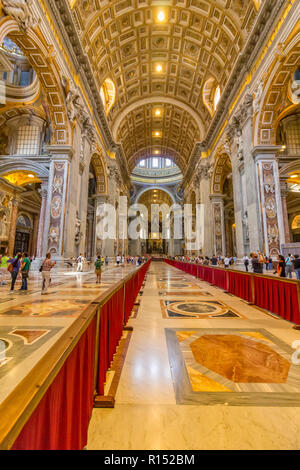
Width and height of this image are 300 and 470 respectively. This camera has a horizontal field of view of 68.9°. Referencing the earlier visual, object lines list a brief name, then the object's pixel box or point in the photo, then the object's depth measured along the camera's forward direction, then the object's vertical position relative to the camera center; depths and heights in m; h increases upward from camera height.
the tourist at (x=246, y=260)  11.06 -0.15
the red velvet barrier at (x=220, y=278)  7.50 -0.77
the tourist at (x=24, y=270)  5.94 -0.37
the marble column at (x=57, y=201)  11.28 +2.95
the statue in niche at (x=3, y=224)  15.90 +2.36
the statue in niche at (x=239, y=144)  13.21 +6.93
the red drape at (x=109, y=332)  1.91 -0.83
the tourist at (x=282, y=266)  6.34 -0.25
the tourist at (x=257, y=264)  6.33 -0.20
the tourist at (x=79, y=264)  10.91 -0.39
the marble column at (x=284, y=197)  13.60 +3.85
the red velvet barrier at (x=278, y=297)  3.92 -0.80
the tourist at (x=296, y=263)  6.46 -0.17
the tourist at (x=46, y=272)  5.36 -0.38
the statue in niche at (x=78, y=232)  13.12 +1.49
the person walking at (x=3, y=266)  8.55 -0.38
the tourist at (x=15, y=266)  6.22 -0.27
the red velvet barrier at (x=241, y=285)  5.59 -0.80
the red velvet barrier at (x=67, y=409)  0.74 -0.69
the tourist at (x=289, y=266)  8.69 -0.35
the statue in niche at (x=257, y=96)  11.17 +8.41
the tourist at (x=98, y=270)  7.27 -0.44
